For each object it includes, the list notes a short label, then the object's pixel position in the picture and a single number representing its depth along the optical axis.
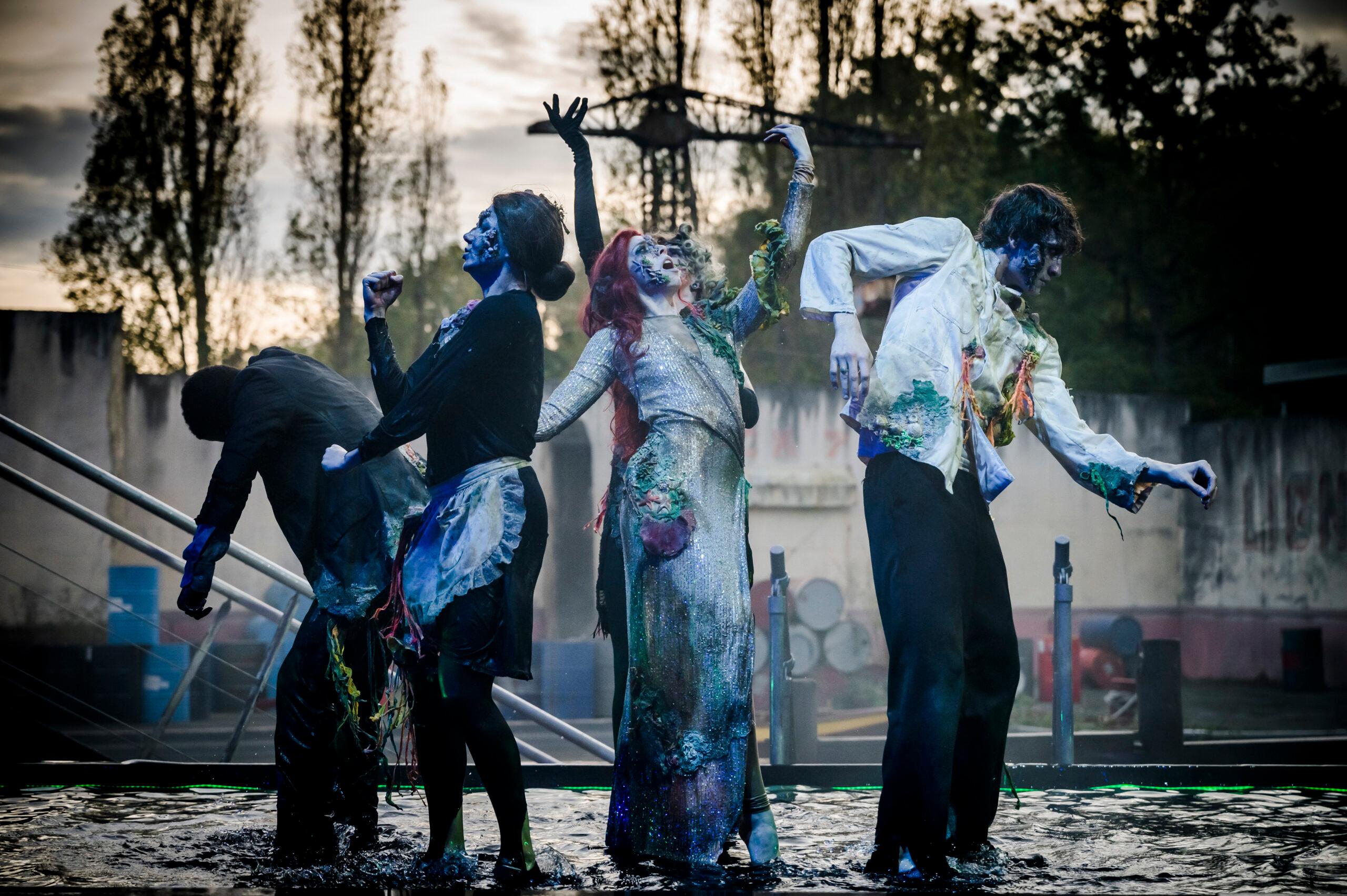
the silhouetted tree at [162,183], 26.05
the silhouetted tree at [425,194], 30.23
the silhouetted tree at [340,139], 27.94
